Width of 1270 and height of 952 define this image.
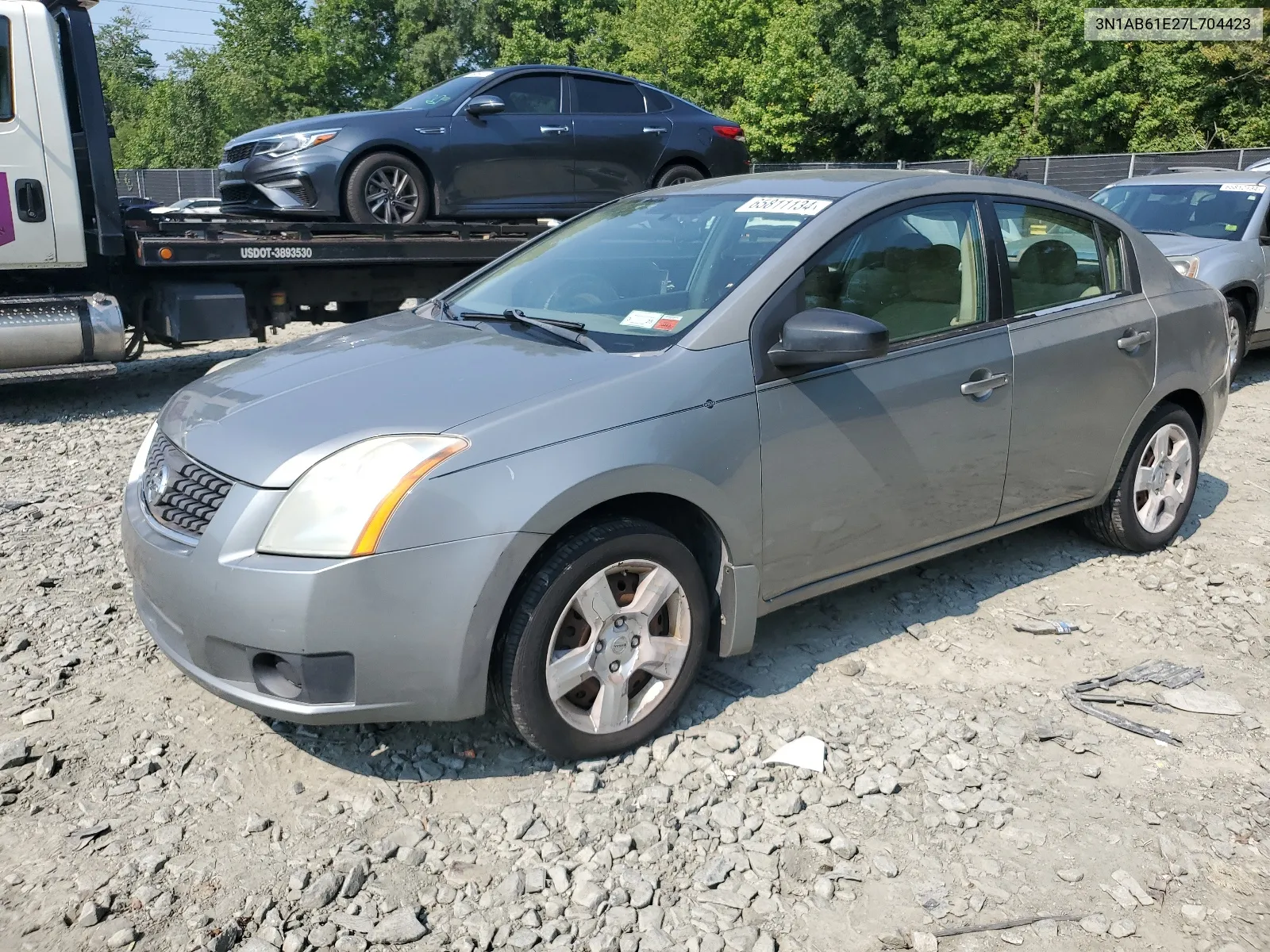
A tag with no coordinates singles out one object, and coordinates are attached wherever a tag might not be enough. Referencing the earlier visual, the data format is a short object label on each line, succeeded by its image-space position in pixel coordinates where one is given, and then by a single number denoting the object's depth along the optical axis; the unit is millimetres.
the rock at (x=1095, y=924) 2656
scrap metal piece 3630
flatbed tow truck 7641
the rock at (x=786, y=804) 3113
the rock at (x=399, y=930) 2604
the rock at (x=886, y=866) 2869
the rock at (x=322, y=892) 2717
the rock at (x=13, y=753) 3283
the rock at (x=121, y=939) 2555
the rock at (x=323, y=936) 2588
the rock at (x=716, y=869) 2822
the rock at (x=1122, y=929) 2641
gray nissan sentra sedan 2916
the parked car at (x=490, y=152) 8984
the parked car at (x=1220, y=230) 8984
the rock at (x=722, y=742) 3428
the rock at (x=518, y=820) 3012
